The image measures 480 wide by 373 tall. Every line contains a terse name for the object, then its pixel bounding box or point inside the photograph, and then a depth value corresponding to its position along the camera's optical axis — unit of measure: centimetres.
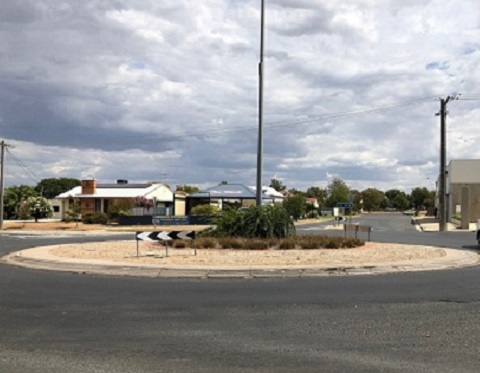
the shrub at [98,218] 5831
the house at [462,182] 6819
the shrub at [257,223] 2597
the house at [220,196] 6756
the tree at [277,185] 15176
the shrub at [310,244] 2361
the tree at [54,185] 14438
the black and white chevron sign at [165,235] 2089
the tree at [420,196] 17161
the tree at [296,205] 7762
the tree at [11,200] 8762
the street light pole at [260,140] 2762
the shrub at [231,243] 2351
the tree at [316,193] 17262
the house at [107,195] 7462
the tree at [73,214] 5837
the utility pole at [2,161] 5266
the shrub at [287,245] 2369
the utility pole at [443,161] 4569
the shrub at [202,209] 6088
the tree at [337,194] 12631
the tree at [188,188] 12862
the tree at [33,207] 6072
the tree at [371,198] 17638
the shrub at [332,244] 2400
